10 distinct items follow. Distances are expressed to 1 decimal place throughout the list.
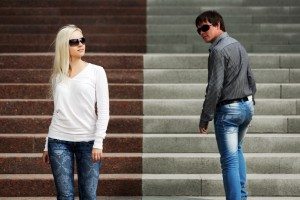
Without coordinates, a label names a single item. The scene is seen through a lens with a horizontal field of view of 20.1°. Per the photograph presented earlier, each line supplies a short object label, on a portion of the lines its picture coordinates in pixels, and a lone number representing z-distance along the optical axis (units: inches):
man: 252.5
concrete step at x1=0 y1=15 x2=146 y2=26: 520.6
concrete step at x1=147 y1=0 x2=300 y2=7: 567.2
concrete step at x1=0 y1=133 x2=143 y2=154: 347.9
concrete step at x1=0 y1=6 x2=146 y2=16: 536.6
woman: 213.4
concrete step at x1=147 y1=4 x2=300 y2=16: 550.7
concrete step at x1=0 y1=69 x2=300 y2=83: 408.2
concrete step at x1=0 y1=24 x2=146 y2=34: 504.1
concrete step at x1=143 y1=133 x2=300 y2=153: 348.4
